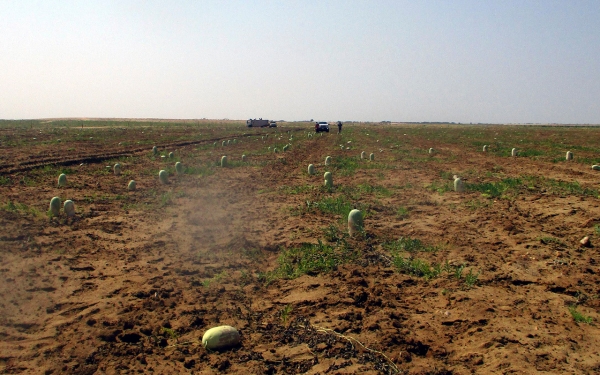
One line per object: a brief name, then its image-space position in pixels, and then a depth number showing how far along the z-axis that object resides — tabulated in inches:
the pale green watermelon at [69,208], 359.9
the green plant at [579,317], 177.3
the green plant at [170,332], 174.6
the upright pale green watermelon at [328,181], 490.4
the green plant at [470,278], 217.9
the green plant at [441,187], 461.9
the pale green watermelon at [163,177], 530.6
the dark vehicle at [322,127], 2063.5
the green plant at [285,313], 188.1
